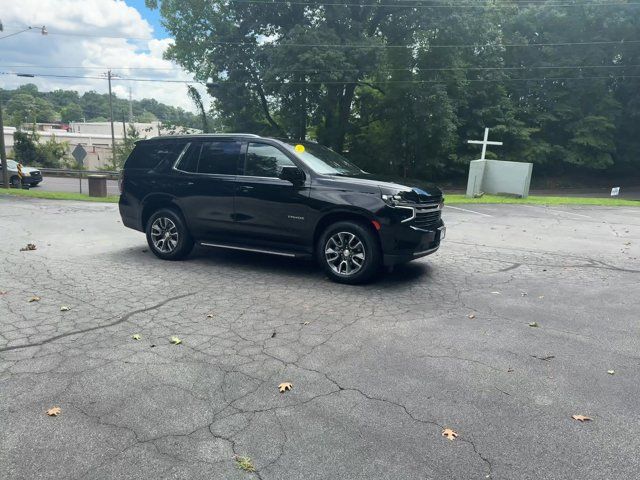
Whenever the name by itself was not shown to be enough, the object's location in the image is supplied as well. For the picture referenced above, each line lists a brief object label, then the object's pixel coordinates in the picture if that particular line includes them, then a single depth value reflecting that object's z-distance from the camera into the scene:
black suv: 6.20
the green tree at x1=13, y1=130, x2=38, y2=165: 50.41
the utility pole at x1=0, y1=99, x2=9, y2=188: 23.33
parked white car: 25.77
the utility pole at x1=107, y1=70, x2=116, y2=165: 48.69
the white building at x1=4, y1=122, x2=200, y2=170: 61.05
